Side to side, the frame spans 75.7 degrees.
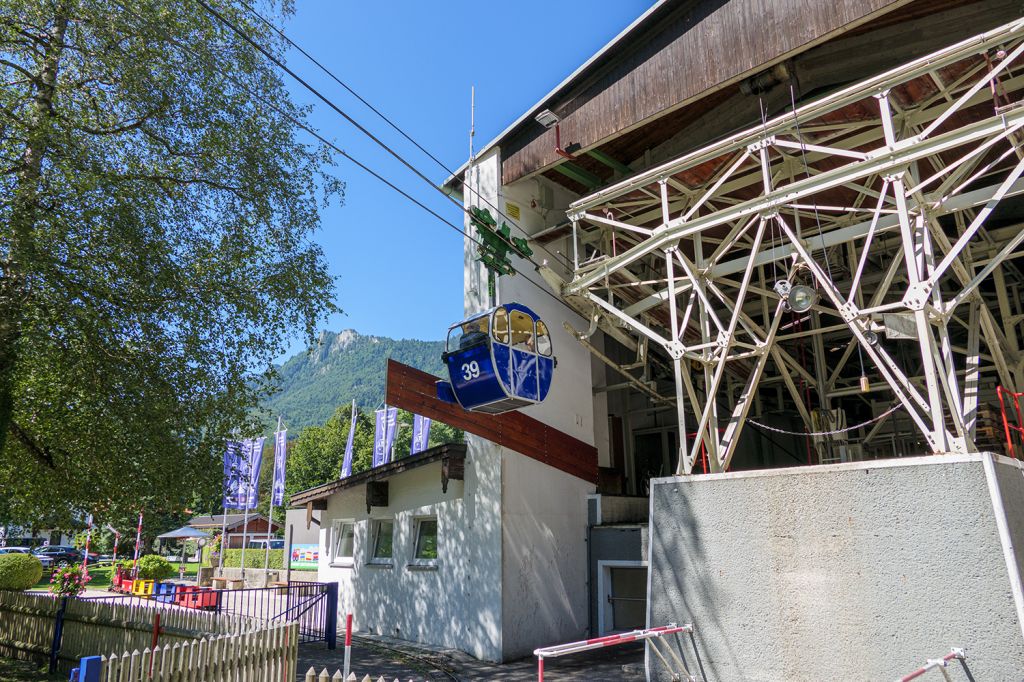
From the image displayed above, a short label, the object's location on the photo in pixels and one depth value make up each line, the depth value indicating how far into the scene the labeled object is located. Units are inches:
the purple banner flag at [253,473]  975.1
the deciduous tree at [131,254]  363.3
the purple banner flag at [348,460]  1216.7
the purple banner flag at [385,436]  1117.1
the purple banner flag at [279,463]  1076.6
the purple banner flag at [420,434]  1064.8
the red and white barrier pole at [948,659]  220.5
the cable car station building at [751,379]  274.7
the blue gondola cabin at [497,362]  406.3
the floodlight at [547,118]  531.7
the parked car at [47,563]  1577.3
